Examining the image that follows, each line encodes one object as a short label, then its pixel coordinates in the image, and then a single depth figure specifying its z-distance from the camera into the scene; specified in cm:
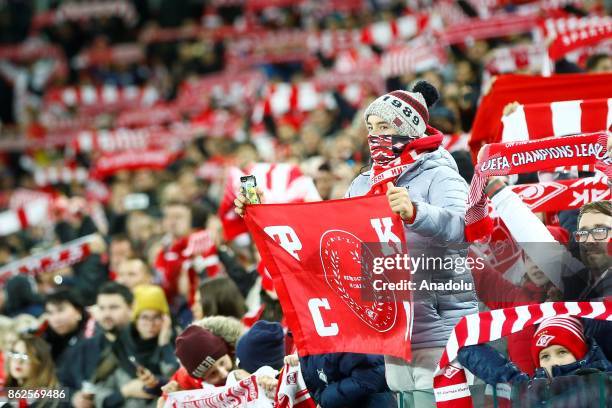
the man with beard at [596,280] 1059
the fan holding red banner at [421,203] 1095
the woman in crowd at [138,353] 1576
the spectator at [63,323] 1800
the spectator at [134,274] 1891
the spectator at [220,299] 1486
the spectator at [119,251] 2141
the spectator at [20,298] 2026
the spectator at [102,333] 1700
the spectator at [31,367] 1551
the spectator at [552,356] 1048
